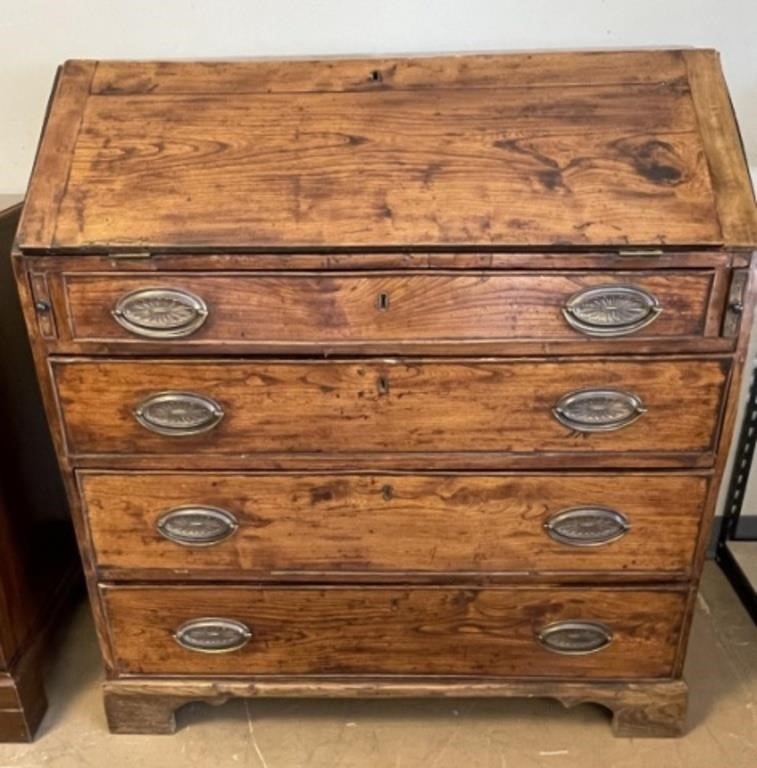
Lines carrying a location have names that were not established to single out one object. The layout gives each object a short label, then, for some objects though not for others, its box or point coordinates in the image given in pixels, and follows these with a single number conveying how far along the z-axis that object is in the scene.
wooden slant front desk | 1.26
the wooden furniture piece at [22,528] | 1.61
